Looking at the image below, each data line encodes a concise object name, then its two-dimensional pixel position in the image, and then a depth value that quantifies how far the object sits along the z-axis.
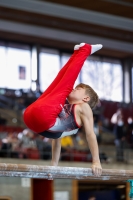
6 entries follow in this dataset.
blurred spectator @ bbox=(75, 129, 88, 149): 13.15
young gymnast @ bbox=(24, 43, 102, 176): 4.39
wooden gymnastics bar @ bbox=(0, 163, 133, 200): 3.81
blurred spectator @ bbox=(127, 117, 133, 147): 14.59
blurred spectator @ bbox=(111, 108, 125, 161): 13.15
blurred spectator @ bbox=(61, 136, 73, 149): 12.42
